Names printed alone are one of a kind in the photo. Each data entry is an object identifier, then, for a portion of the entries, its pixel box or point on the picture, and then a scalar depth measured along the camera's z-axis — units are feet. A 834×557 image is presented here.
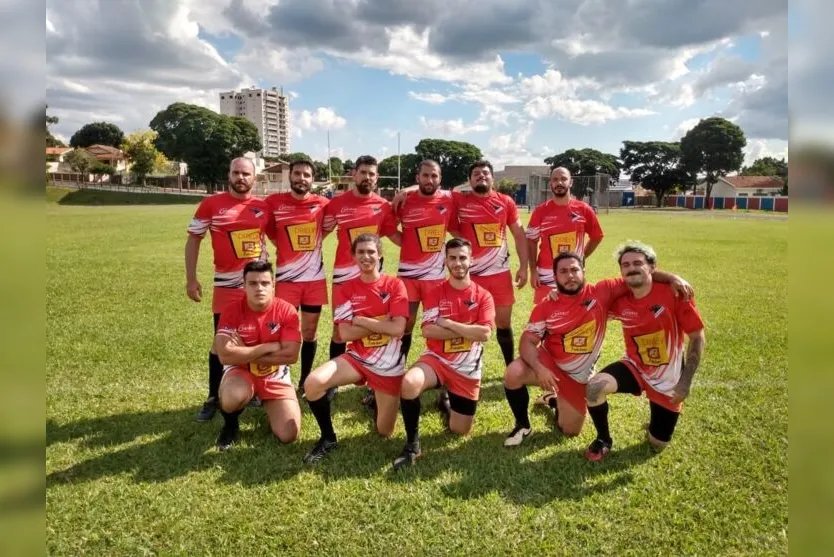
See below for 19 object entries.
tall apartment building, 496.23
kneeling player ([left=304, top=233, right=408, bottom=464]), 14.75
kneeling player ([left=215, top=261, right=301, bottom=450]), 14.64
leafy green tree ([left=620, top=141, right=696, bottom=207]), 231.50
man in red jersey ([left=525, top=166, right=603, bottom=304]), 19.16
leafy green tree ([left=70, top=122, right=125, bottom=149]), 307.17
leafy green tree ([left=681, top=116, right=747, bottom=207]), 213.05
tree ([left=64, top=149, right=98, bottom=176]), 199.21
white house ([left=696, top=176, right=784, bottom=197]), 233.10
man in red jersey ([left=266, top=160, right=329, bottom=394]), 17.83
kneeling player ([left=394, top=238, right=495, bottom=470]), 14.75
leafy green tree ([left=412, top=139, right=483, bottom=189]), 274.57
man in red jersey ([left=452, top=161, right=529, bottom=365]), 18.88
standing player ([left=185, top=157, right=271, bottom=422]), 17.19
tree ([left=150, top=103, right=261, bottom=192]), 213.05
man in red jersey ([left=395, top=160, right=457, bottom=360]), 18.24
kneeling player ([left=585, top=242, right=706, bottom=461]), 14.01
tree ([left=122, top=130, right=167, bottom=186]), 204.03
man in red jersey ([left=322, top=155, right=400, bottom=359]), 17.97
